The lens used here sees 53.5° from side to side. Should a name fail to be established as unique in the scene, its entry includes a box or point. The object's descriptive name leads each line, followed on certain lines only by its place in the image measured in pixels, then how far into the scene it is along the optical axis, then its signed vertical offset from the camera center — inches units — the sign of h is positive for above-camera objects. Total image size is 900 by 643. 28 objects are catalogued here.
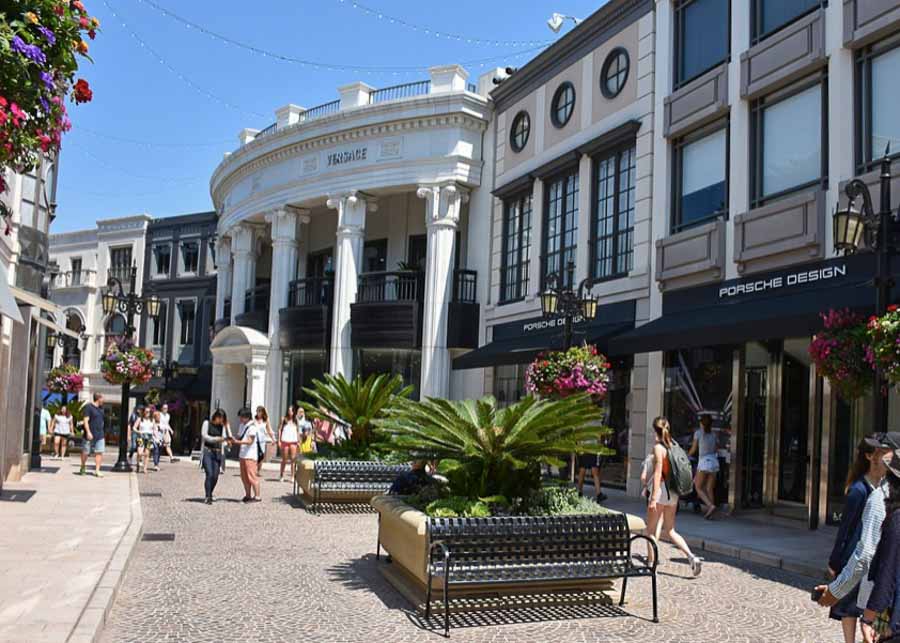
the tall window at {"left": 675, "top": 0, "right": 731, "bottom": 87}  669.3 +283.1
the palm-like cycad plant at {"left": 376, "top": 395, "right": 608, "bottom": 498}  328.5 -16.6
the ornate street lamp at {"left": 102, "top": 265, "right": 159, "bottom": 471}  852.0 +70.8
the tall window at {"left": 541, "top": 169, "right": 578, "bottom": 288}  852.6 +168.0
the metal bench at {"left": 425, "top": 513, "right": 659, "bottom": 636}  289.6 -51.4
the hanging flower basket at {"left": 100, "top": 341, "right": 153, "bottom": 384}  850.8 +13.8
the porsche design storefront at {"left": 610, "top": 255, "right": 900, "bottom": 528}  518.3 +13.6
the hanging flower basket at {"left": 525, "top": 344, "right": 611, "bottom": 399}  628.7 +16.1
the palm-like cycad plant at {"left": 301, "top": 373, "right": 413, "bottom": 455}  639.1 -11.6
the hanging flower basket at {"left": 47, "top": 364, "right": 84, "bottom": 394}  1258.6 -8.0
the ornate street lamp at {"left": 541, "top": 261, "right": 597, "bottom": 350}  632.4 +67.5
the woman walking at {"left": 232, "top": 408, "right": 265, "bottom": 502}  609.3 -47.7
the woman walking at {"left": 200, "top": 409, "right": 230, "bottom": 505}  612.7 -48.0
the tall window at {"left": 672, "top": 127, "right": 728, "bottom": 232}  656.4 +169.8
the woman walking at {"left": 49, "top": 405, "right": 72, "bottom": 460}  1045.8 -63.5
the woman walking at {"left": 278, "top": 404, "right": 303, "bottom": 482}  798.5 -44.8
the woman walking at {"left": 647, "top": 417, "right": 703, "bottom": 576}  382.0 -40.7
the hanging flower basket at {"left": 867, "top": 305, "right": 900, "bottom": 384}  351.6 +26.5
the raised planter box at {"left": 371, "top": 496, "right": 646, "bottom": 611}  302.0 -60.8
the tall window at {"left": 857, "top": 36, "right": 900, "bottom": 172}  513.0 +179.9
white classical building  1021.2 +195.6
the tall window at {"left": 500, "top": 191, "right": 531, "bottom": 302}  940.6 +157.8
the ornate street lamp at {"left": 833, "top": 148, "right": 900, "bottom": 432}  390.6 +76.8
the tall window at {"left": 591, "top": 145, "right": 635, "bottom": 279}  764.0 +161.2
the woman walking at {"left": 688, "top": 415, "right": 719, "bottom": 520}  593.6 -36.7
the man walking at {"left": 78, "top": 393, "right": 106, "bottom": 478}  775.7 -47.1
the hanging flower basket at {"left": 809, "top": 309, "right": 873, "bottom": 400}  394.0 +24.5
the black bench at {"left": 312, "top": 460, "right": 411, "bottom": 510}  572.1 -57.3
